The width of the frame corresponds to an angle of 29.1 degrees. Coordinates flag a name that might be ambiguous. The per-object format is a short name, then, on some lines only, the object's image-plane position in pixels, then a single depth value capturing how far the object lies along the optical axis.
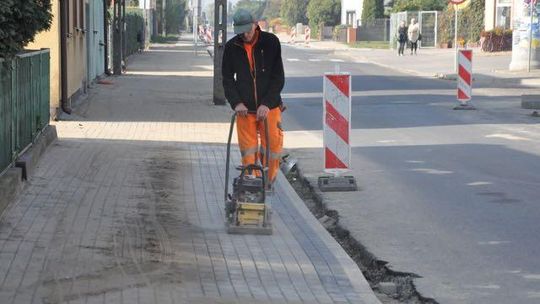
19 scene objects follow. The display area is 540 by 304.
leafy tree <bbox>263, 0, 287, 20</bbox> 163.25
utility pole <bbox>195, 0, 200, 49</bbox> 60.13
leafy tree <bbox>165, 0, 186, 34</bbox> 94.88
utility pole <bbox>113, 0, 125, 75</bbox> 34.12
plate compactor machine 8.77
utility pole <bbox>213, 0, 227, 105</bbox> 22.77
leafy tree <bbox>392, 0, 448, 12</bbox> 68.56
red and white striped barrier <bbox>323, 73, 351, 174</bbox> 11.37
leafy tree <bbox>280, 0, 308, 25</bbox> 125.69
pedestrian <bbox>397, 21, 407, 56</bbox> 52.94
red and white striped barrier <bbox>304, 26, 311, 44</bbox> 82.81
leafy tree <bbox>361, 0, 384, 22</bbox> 85.69
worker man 9.14
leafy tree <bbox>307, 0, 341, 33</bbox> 104.25
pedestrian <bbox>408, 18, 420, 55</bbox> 53.22
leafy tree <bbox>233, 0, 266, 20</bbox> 150.82
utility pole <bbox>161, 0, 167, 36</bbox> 85.81
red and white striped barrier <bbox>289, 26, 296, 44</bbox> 88.60
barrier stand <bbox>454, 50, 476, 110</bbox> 21.62
